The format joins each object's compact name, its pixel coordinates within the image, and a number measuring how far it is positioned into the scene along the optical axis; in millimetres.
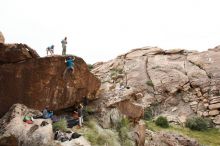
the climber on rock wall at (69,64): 10911
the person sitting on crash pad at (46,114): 9817
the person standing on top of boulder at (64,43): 11478
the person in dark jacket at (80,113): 10584
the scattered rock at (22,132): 8524
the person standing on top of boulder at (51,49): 11463
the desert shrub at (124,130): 11186
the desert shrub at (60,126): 9760
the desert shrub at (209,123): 18620
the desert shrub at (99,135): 9895
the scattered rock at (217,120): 18894
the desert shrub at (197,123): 17847
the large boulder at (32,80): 10464
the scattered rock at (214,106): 19583
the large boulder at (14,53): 10407
